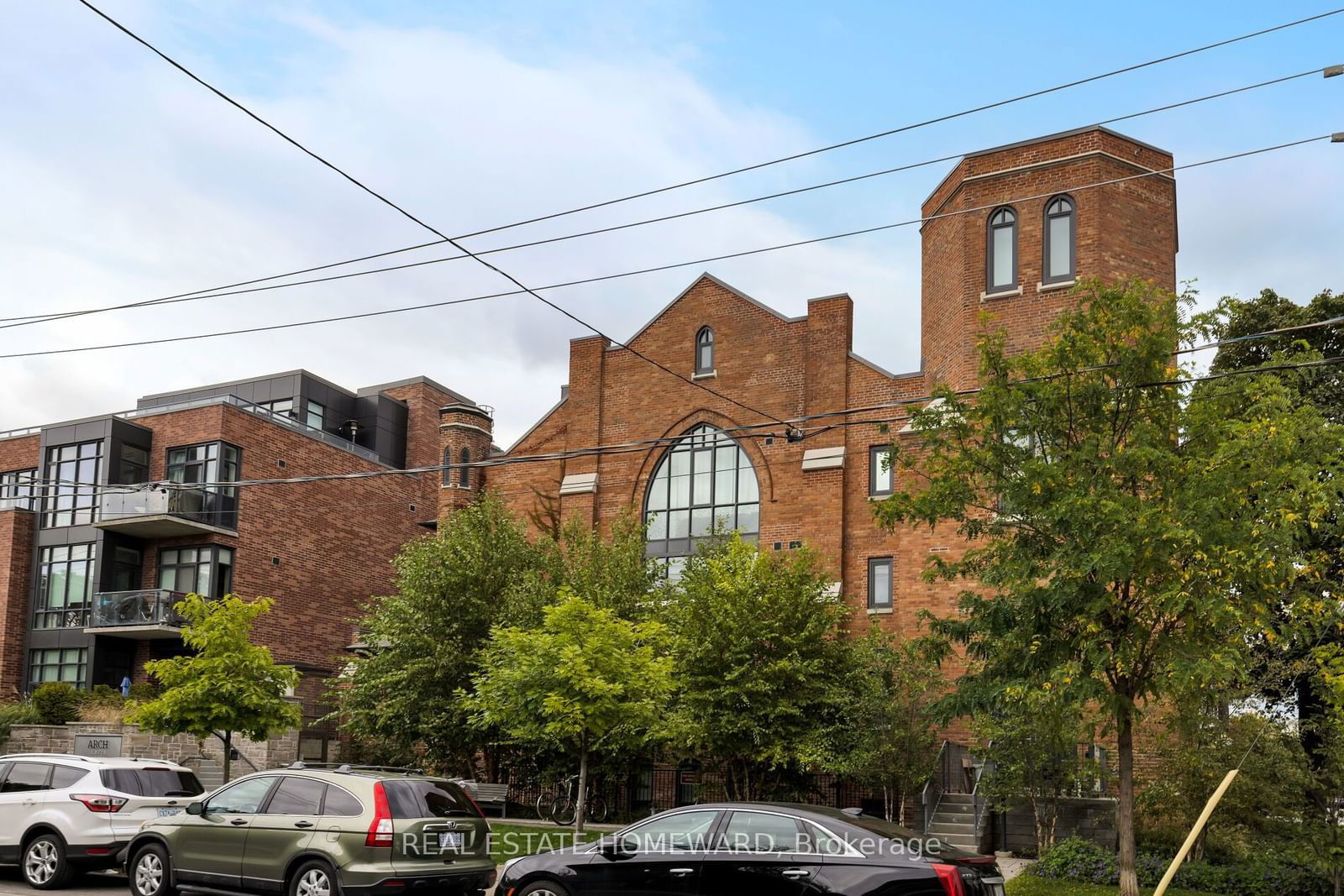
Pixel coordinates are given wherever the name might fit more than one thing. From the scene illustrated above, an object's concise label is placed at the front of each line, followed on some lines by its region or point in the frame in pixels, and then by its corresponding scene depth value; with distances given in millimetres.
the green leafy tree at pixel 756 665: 23062
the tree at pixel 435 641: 27625
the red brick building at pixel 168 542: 36656
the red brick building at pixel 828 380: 27125
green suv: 12477
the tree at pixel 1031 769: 19547
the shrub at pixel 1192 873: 16609
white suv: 15195
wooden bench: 27697
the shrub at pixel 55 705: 31828
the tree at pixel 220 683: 20938
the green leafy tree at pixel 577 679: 17672
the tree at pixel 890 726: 22453
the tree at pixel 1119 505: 13305
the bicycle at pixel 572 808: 27625
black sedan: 10289
